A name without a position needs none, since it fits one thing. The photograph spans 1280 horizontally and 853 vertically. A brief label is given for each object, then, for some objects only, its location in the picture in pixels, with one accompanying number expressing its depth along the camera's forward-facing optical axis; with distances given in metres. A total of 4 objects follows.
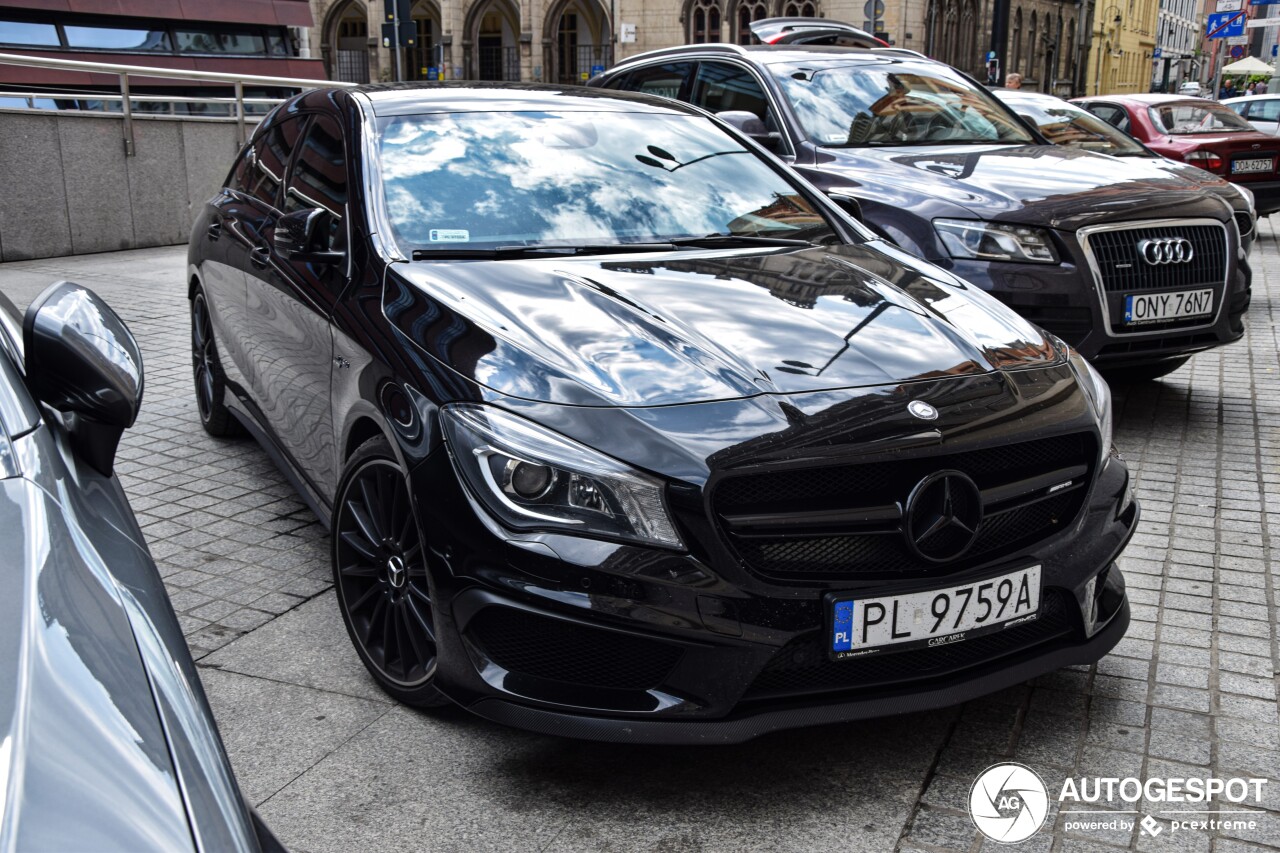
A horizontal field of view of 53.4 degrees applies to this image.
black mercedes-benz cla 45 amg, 2.63
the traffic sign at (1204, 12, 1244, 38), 46.84
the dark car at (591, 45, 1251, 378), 5.71
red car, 13.98
